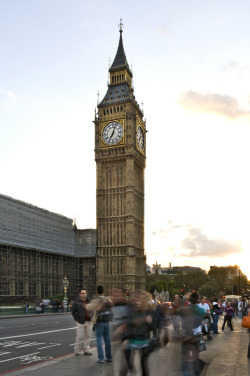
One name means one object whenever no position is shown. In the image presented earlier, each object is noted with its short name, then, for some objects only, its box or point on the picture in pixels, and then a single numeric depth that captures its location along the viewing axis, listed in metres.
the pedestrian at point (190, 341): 9.01
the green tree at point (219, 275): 177.79
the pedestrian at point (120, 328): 8.99
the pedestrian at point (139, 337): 8.80
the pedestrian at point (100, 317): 12.39
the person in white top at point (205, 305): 19.77
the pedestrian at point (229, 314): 25.14
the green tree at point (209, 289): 140.88
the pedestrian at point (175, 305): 16.75
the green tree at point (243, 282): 167.62
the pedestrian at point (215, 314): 22.88
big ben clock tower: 81.31
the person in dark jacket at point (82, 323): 13.17
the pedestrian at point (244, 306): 29.85
